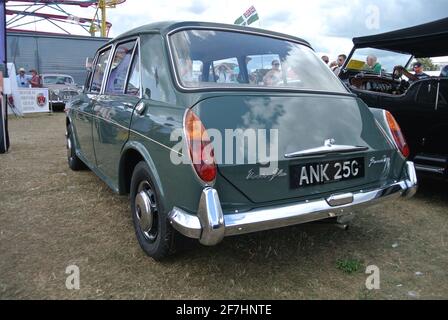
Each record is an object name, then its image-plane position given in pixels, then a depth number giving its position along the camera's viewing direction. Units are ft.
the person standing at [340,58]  30.36
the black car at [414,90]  13.79
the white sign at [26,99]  45.14
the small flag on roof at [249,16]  32.14
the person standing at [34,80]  51.36
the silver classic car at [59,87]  53.83
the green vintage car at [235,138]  7.60
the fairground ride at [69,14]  109.50
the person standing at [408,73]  16.98
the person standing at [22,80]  51.54
